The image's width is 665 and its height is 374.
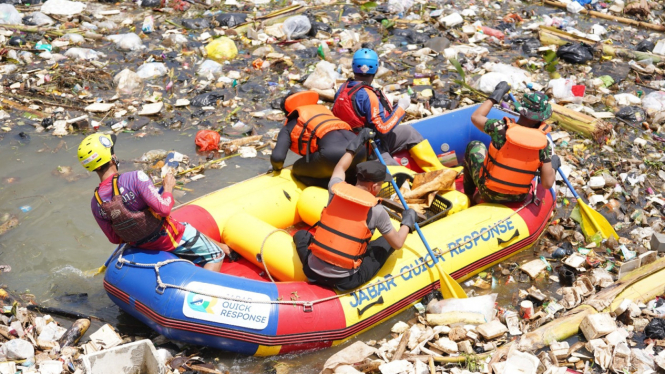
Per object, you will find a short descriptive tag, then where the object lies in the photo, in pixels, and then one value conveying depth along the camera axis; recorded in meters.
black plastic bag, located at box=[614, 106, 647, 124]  16.08
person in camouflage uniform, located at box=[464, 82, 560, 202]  10.56
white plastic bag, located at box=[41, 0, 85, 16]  20.80
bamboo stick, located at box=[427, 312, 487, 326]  9.48
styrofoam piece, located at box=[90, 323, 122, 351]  8.92
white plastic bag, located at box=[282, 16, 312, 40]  20.14
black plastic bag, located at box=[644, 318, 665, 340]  9.17
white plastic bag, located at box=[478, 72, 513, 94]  17.16
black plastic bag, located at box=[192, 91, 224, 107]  16.66
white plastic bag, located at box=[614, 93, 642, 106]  16.78
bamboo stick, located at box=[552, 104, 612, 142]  14.86
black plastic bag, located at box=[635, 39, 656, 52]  20.19
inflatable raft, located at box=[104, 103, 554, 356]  8.67
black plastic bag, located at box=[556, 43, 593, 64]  19.23
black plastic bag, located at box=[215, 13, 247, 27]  20.69
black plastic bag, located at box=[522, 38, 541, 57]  20.10
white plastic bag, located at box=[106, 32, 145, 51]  19.08
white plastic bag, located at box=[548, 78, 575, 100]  16.67
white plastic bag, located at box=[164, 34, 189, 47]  19.33
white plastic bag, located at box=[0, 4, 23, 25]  19.77
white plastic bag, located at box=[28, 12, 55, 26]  19.98
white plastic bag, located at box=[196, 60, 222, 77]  17.89
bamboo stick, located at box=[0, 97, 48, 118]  15.93
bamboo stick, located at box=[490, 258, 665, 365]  9.03
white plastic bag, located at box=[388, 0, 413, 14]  22.59
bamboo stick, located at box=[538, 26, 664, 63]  19.47
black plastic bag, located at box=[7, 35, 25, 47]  18.75
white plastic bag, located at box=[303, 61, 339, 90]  17.27
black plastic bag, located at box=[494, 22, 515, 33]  21.79
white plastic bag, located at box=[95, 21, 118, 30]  20.55
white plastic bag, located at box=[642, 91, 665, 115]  16.22
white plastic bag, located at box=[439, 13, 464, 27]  21.48
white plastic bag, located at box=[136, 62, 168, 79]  17.72
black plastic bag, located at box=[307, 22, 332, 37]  20.58
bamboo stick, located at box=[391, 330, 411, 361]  8.77
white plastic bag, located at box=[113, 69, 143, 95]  17.00
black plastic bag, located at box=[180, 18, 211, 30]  20.64
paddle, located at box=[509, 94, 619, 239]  11.59
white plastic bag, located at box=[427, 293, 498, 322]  9.64
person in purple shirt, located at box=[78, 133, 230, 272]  8.37
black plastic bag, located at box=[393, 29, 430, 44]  20.59
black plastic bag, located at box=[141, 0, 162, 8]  21.91
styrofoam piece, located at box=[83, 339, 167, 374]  7.86
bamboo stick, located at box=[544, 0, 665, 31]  22.08
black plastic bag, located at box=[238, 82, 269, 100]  17.33
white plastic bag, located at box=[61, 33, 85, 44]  19.12
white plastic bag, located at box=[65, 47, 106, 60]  18.27
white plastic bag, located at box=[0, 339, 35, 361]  8.49
